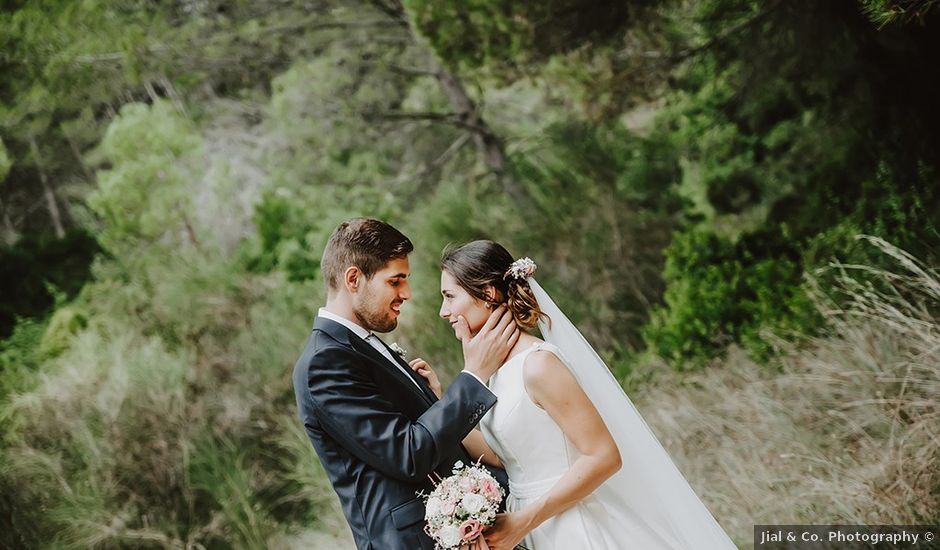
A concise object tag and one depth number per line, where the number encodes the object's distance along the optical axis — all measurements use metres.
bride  2.41
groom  2.21
